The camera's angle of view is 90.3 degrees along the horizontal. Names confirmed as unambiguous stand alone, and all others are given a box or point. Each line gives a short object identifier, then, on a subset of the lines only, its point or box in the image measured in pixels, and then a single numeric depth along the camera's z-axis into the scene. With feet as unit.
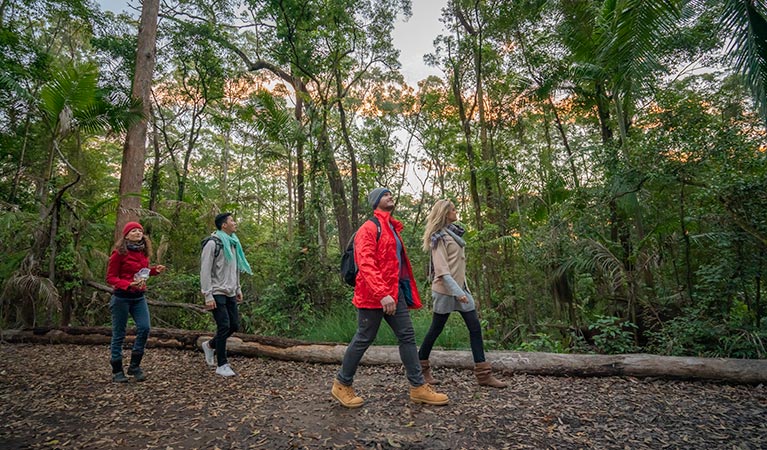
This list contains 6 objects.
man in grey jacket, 14.06
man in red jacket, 10.42
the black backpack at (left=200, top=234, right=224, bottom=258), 14.42
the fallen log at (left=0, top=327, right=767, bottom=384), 12.82
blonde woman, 11.93
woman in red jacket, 13.66
